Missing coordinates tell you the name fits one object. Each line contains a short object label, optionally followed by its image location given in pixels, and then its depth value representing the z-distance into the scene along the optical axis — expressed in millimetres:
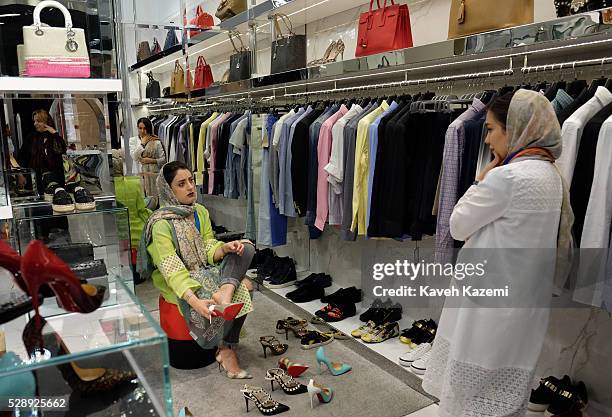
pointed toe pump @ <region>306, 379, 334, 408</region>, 2578
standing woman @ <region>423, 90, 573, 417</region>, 1811
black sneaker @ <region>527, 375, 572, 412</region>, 2369
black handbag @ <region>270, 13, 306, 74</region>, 3945
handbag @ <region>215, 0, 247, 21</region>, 4613
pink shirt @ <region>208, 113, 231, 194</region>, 4859
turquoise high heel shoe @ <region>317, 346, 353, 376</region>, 2914
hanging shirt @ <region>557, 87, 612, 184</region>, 1992
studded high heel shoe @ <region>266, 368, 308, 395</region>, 2738
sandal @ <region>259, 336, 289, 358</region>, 3201
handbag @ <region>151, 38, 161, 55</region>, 5809
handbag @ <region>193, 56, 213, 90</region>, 5754
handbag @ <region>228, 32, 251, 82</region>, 4754
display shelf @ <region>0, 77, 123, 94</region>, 1468
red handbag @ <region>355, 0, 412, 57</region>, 2867
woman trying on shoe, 2764
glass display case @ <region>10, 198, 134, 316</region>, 1596
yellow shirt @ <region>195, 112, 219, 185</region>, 5145
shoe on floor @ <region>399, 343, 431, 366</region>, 2879
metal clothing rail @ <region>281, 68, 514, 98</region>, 2538
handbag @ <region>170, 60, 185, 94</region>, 6047
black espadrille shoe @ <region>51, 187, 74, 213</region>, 1664
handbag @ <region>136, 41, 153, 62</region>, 5932
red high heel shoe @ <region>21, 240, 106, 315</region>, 905
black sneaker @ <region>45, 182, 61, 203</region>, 1759
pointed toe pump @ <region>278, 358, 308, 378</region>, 2869
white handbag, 1486
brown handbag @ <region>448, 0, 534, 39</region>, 2217
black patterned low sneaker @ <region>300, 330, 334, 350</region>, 3322
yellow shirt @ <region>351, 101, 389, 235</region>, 3014
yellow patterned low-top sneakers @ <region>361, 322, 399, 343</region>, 3219
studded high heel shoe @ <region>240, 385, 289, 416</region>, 2531
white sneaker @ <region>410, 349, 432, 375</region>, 2766
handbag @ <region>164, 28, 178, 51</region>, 5633
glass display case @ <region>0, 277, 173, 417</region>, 948
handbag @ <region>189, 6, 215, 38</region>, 5480
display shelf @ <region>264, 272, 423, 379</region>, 3074
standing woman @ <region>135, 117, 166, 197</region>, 5207
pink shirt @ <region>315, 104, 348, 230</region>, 3365
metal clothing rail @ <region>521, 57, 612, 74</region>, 2160
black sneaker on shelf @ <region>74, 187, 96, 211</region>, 1692
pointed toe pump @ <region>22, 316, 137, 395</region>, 985
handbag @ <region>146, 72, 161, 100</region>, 6957
